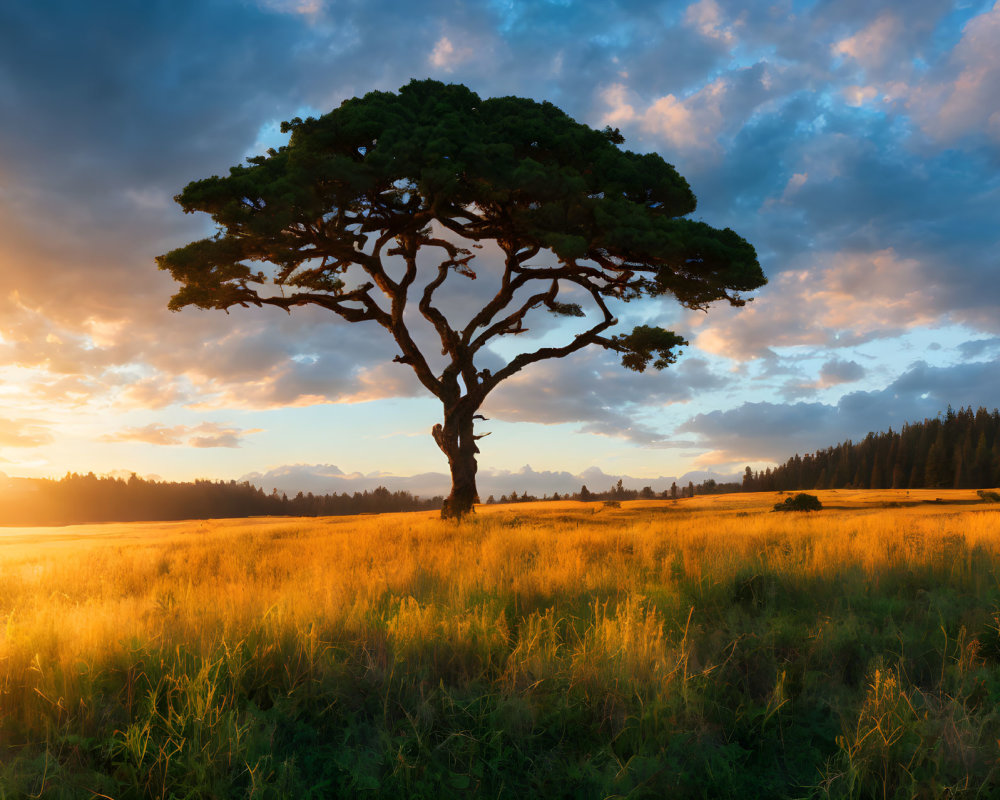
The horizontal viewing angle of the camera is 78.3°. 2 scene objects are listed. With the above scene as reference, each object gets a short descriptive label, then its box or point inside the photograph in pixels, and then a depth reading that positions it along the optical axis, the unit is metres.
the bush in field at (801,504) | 26.03
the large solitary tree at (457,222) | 18.22
